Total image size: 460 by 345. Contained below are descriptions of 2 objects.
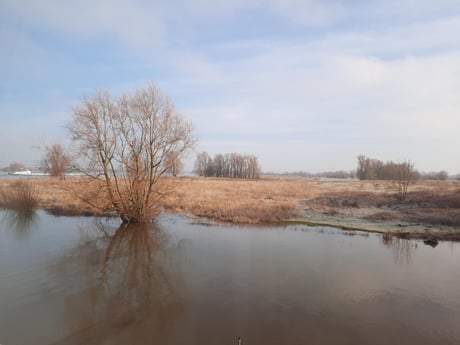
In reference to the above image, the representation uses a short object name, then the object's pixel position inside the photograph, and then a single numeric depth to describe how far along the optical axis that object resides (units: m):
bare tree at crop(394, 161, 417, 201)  27.80
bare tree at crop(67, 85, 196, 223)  16.05
